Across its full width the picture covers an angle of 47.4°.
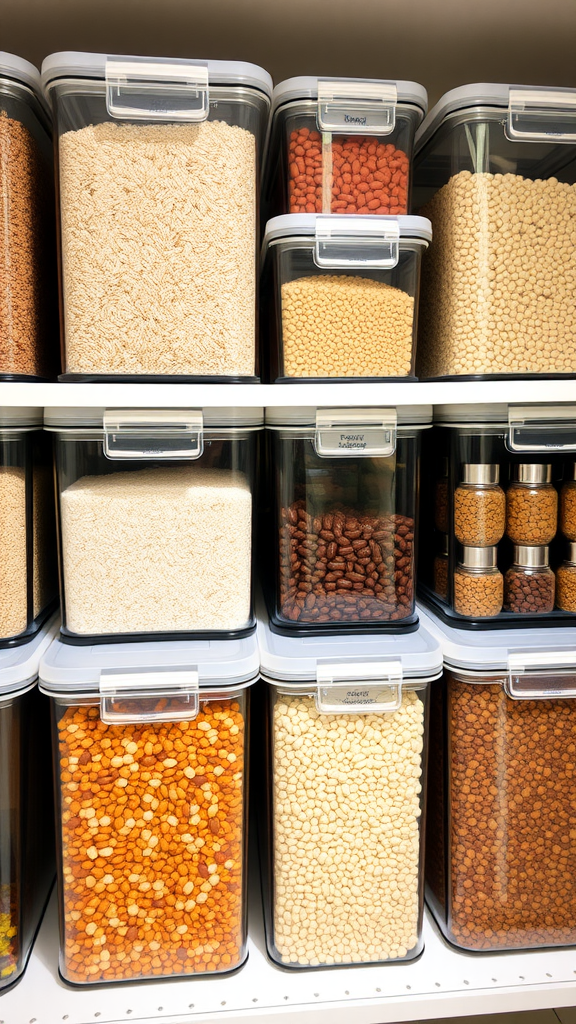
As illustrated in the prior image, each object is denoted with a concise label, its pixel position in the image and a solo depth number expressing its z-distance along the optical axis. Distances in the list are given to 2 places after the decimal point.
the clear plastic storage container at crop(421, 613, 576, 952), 0.93
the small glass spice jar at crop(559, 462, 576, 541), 0.97
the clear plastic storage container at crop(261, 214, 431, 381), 0.88
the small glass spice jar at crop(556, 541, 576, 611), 0.99
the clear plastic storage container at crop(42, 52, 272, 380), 0.82
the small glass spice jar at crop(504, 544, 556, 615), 0.98
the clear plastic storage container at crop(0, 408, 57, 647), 0.88
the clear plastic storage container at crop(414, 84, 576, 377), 0.90
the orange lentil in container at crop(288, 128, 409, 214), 0.88
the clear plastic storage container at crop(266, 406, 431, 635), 0.92
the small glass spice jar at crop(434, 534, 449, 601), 1.04
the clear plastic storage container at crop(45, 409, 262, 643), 0.88
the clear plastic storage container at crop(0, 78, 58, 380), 0.85
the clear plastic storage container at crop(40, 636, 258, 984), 0.85
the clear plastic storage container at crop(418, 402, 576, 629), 0.95
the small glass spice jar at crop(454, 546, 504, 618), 0.97
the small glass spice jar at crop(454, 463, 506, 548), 0.95
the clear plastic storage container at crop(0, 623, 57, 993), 0.87
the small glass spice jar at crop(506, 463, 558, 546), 0.96
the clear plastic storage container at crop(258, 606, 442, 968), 0.89
